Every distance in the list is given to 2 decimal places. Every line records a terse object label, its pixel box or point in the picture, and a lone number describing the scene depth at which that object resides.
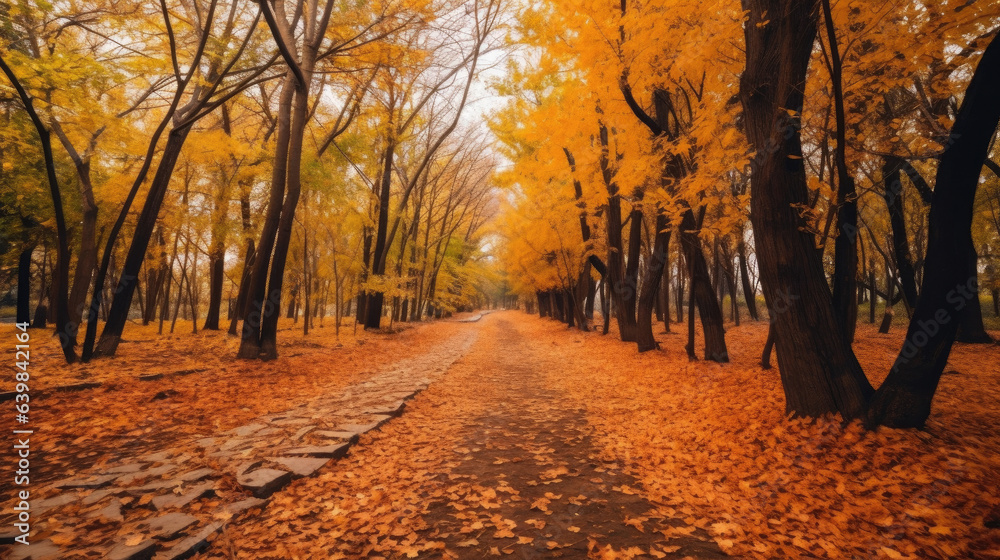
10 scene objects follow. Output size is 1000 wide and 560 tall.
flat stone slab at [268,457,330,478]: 3.41
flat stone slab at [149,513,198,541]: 2.35
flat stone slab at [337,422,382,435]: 4.50
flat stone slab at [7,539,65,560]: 2.09
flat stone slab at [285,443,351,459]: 3.78
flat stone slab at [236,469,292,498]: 3.02
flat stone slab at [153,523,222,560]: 2.16
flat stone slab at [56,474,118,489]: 2.98
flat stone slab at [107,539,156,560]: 2.09
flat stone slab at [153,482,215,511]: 2.72
